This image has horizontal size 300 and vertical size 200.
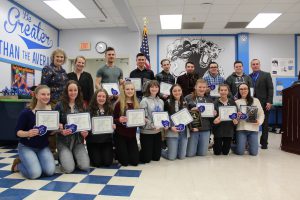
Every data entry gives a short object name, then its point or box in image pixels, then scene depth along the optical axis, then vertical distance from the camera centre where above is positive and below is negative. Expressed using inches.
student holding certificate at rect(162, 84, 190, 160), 154.6 -20.6
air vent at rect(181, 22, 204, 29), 311.3 +91.2
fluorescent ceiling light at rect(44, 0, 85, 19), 252.4 +94.2
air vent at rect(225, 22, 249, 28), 309.8 +91.0
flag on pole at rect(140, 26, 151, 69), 247.6 +50.3
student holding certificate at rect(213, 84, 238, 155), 166.6 -17.2
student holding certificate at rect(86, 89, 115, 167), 137.2 -20.8
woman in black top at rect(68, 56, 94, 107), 158.2 +13.8
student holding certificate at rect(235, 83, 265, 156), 168.9 -17.9
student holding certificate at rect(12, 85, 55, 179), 115.4 -20.7
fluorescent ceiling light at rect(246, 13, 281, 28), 284.2 +91.7
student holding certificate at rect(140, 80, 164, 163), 146.5 -16.8
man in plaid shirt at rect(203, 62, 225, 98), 189.2 +16.2
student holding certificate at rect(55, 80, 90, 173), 126.0 -19.4
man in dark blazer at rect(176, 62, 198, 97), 187.5 +13.9
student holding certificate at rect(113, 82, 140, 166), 140.3 -17.7
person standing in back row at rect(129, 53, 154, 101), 174.9 +19.1
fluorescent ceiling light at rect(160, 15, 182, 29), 292.2 +92.1
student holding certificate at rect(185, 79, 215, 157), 163.6 -18.8
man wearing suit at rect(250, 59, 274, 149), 194.4 +7.6
